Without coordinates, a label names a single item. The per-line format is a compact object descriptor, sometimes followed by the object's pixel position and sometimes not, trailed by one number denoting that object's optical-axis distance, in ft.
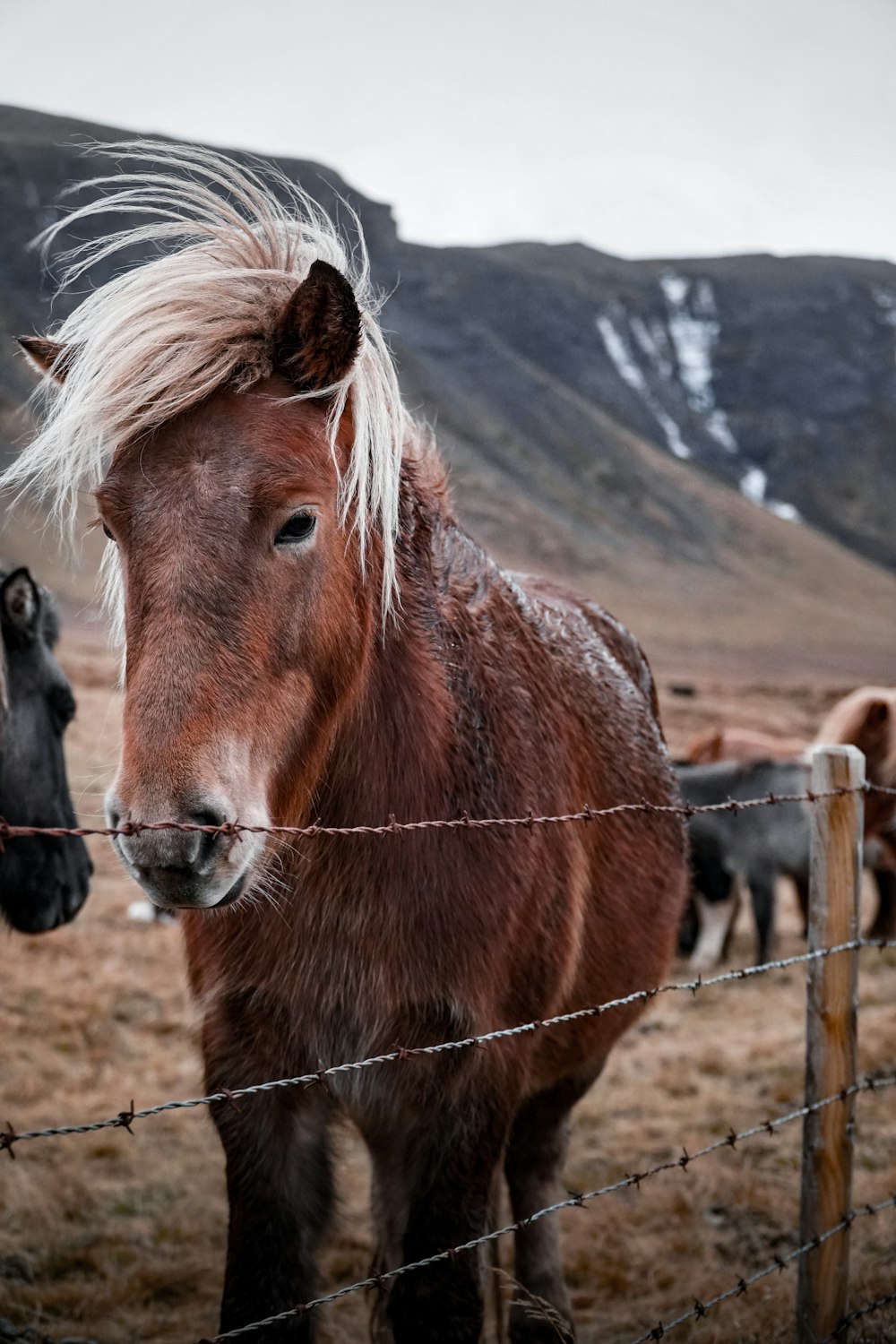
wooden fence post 9.10
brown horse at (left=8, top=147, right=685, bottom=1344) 6.02
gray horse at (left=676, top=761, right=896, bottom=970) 28.89
